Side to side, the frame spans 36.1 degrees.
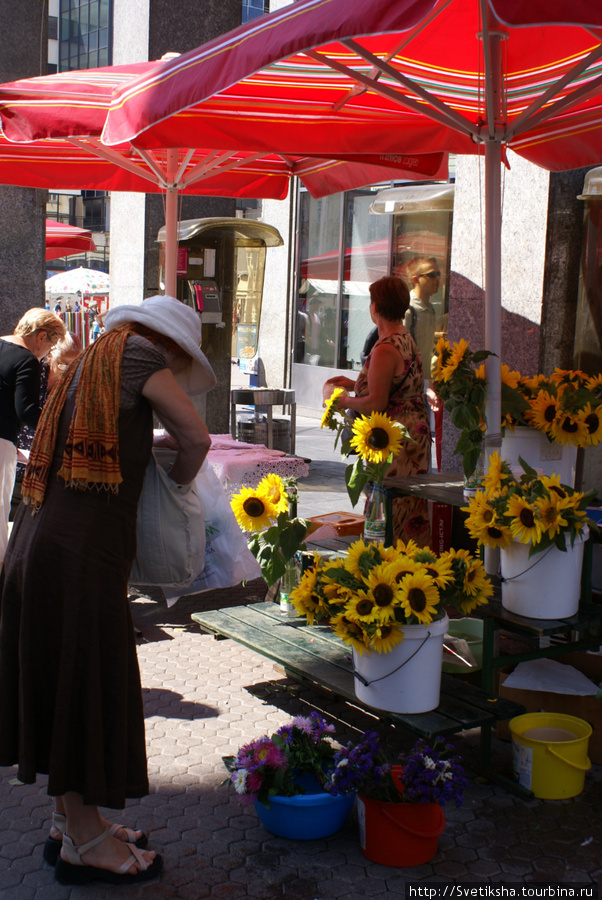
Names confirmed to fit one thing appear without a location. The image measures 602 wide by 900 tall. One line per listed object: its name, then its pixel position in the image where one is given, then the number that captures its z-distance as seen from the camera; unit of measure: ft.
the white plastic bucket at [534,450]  12.74
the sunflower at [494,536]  11.30
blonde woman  16.87
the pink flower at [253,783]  9.98
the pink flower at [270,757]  10.11
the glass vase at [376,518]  13.56
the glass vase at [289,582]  13.66
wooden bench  10.48
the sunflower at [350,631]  10.34
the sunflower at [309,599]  10.94
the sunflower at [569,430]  12.28
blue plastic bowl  10.11
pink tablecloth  19.38
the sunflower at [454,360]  12.38
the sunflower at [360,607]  10.20
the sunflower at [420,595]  10.09
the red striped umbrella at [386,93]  11.18
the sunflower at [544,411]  12.41
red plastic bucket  9.70
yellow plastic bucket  11.17
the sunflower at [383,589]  10.12
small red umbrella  48.91
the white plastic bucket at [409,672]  10.37
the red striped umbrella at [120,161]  16.57
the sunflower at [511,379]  13.00
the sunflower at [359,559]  10.57
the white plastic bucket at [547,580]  11.31
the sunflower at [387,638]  10.11
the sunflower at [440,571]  10.45
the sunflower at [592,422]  12.29
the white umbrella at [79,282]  63.77
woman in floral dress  15.65
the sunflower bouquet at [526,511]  10.94
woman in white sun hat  8.83
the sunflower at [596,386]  12.70
